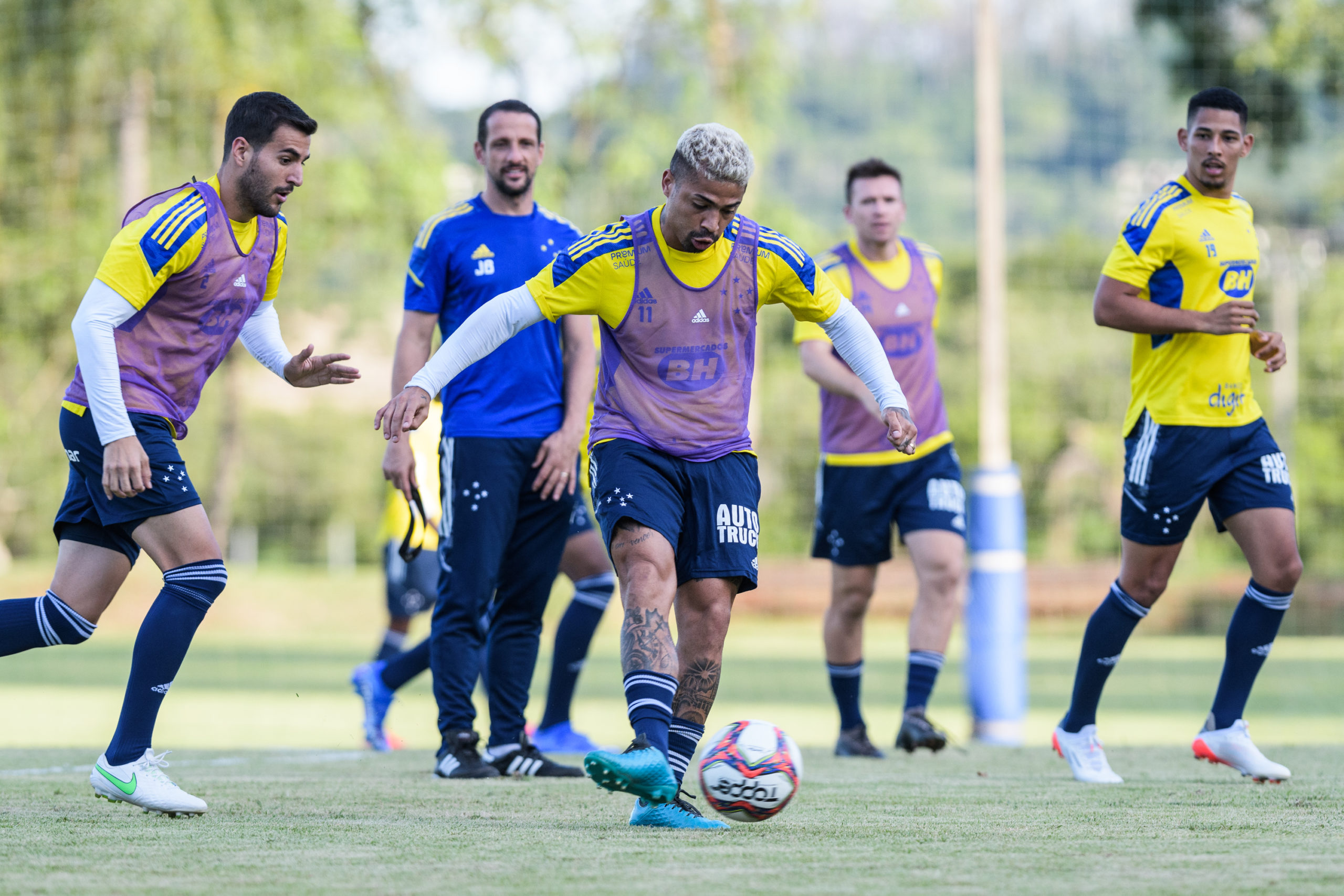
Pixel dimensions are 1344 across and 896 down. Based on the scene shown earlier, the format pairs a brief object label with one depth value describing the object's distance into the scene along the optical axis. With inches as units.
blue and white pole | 775.1
